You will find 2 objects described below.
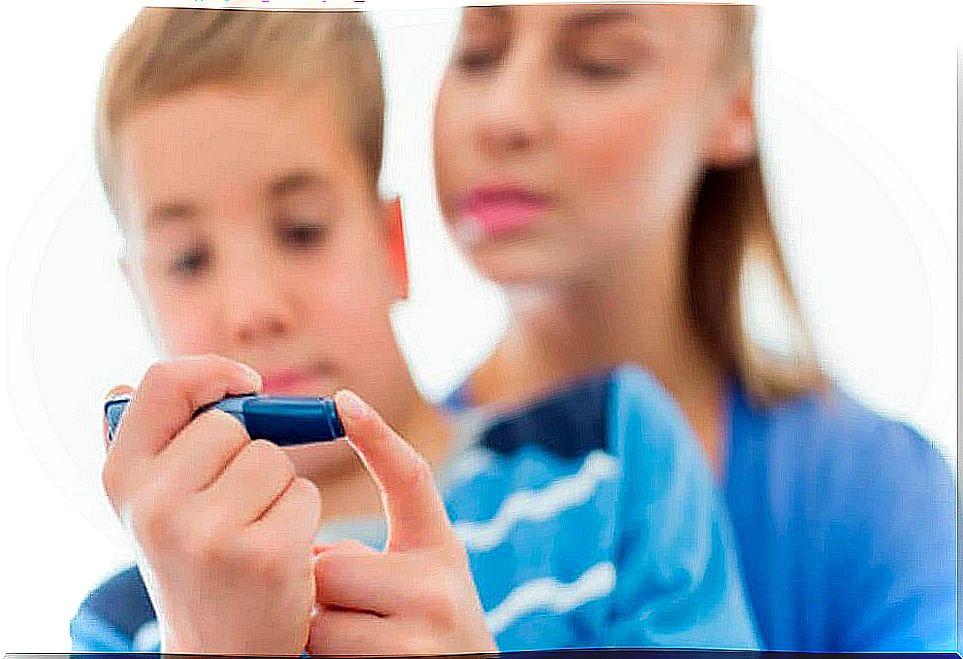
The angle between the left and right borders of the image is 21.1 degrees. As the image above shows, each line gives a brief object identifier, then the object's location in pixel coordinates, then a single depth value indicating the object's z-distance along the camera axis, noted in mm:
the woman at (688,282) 1207
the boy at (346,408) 1201
